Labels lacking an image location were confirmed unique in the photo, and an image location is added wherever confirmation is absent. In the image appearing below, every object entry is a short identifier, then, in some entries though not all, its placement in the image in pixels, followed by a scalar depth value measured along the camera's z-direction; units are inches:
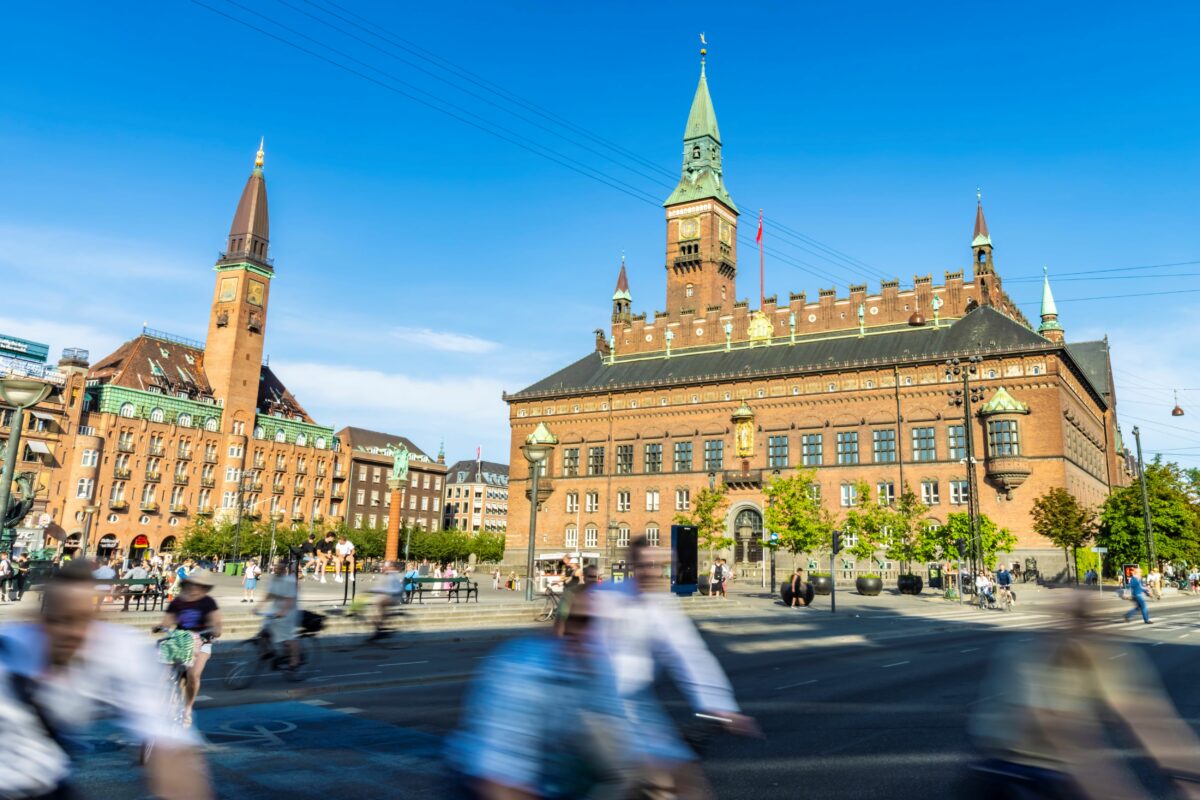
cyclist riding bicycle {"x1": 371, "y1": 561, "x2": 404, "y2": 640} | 732.4
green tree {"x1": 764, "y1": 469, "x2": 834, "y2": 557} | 1771.7
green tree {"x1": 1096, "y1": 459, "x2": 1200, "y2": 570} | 1975.4
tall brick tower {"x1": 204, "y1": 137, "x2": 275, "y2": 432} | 3454.7
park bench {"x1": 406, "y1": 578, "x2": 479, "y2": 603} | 1160.2
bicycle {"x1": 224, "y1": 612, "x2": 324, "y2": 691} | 500.1
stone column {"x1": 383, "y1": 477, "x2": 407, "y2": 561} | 1704.0
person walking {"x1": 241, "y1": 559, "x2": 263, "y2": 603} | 1168.1
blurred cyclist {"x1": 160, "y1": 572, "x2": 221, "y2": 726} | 363.9
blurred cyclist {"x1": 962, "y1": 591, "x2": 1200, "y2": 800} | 173.9
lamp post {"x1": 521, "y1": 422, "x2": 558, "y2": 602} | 1096.2
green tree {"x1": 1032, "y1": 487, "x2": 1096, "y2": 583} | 1946.4
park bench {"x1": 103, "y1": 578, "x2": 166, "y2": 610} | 867.4
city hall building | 2165.4
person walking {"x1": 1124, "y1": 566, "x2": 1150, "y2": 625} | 1048.8
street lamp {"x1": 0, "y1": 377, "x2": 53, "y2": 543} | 611.2
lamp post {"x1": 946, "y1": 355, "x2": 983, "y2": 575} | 1423.5
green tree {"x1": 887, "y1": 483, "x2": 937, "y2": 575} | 1686.8
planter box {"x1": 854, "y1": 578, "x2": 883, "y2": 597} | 1668.3
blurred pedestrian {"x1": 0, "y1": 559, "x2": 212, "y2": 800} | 145.0
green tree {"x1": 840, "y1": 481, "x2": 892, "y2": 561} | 1770.4
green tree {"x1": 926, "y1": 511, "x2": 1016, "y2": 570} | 1619.1
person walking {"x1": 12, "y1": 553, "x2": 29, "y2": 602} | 1056.8
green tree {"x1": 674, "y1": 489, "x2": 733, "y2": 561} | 2226.9
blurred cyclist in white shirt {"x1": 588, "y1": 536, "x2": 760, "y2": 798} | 173.9
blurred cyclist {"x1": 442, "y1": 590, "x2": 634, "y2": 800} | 143.9
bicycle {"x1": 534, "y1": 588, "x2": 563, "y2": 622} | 1024.9
